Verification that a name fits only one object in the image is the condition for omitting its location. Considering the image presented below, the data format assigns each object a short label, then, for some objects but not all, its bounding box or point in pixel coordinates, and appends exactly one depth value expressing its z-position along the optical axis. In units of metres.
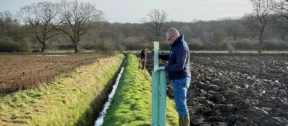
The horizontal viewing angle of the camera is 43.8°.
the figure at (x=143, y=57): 32.27
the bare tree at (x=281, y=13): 77.70
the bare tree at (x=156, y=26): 122.69
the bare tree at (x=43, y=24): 94.84
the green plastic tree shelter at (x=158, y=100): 7.42
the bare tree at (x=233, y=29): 128.24
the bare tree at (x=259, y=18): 86.12
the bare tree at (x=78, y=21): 94.31
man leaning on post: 8.44
